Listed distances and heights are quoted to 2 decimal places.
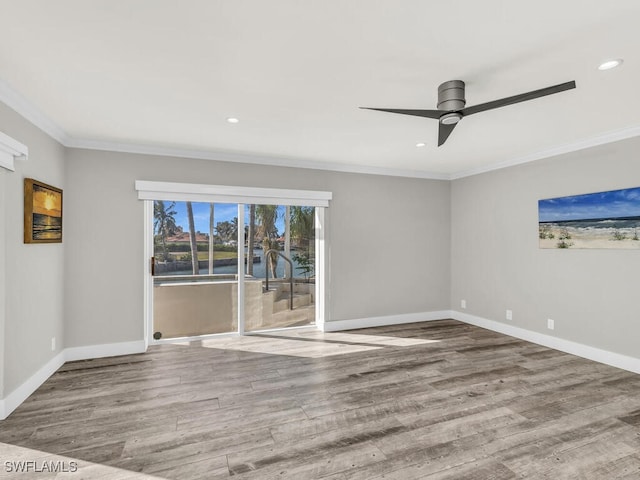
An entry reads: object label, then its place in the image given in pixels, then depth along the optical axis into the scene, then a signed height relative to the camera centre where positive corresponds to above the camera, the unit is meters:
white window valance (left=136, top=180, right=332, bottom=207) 4.09 +0.62
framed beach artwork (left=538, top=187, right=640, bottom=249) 3.46 +0.24
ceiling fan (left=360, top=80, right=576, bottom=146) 2.33 +0.93
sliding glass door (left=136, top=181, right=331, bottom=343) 4.36 -0.23
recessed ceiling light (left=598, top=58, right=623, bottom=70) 2.12 +1.13
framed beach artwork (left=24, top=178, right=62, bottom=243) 2.86 +0.27
